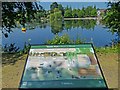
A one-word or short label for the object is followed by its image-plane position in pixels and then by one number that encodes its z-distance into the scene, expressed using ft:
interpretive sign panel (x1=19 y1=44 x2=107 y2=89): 4.57
